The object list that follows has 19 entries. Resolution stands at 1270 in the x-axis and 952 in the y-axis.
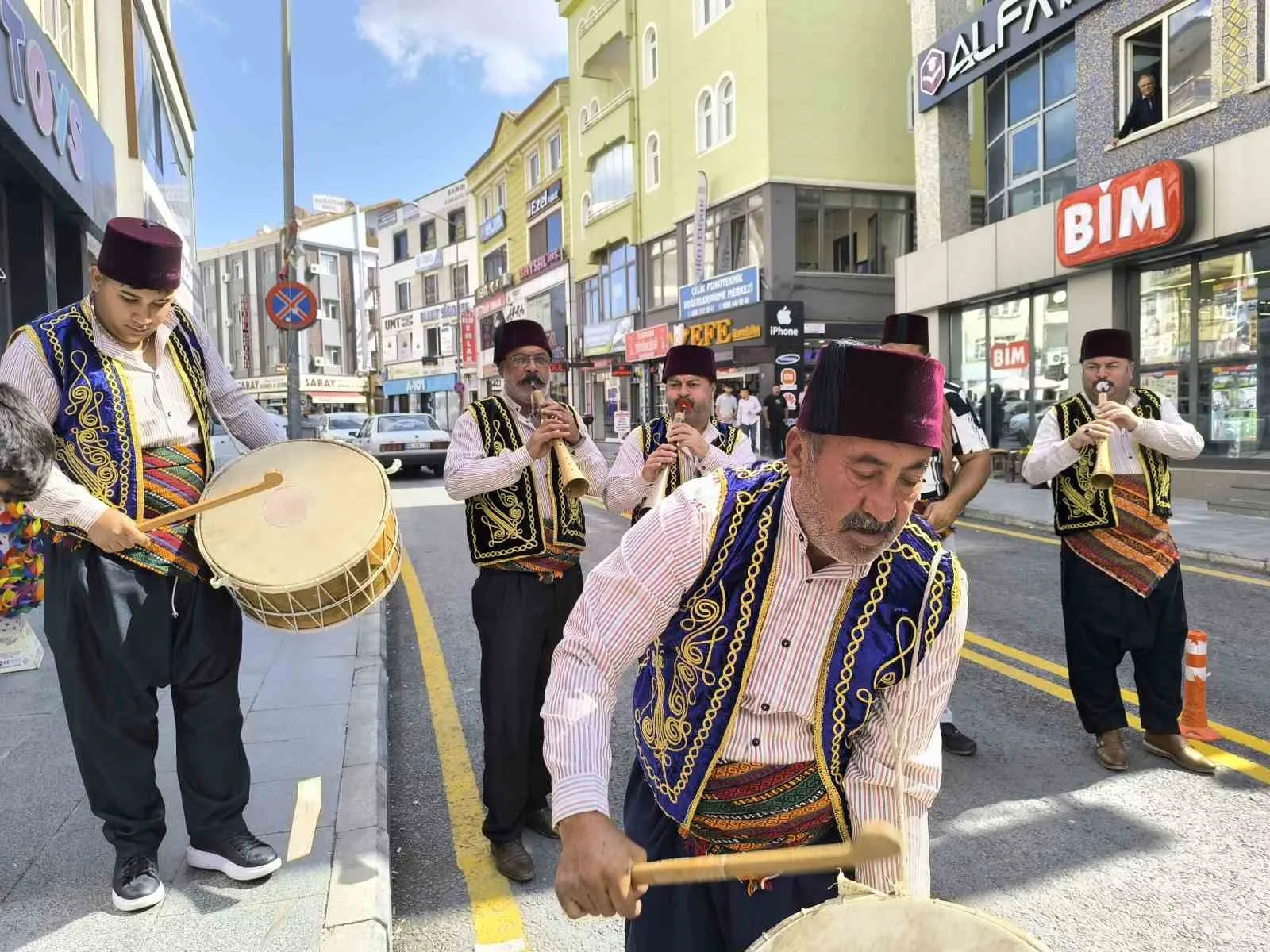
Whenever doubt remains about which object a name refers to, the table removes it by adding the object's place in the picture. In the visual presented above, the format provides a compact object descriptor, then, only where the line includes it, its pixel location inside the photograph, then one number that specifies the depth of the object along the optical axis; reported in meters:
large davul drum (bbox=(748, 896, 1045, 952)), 1.43
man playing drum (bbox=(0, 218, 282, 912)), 2.85
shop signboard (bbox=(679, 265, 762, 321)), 24.44
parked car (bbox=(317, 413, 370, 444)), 22.78
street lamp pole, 12.29
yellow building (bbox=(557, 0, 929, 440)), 23.81
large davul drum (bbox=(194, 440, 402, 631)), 2.89
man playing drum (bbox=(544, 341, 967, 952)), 1.63
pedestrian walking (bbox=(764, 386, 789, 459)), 20.94
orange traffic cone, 4.56
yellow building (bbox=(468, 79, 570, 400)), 38.06
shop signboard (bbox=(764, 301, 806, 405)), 23.89
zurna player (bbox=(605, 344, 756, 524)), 3.99
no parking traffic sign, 11.30
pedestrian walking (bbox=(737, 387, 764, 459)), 22.09
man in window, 13.34
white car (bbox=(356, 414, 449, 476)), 18.95
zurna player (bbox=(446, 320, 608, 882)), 3.50
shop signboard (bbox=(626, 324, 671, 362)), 29.02
